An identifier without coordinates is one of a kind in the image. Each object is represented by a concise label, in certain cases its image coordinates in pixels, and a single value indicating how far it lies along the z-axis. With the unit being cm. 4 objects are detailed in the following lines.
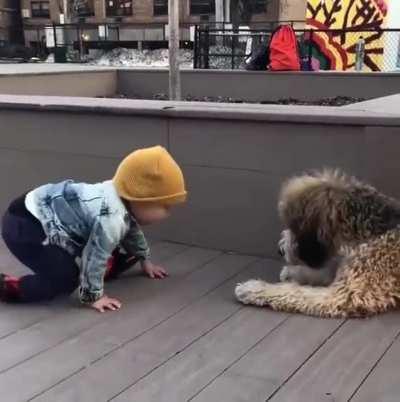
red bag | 966
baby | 303
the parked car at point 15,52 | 2711
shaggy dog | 296
